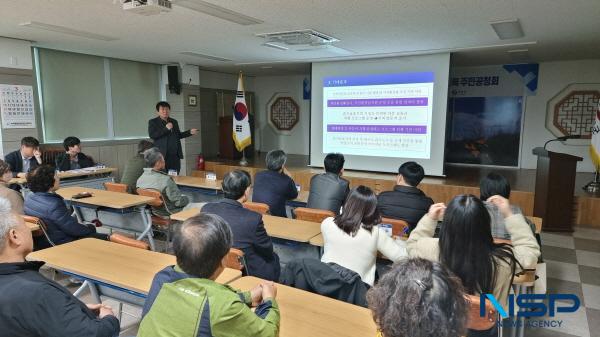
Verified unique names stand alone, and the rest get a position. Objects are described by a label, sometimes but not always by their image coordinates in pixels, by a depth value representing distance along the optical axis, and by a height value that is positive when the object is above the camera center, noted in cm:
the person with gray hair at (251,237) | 228 -69
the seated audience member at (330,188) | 345 -59
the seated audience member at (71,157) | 550 -55
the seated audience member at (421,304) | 90 -43
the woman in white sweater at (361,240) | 212 -64
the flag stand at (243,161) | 821 -87
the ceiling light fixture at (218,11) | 371 +111
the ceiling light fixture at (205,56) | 668 +115
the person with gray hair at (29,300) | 125 -59
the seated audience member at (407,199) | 292 -59
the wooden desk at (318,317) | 146 -78
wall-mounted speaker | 796 +85
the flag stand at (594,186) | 575 -93
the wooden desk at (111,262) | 191 -77
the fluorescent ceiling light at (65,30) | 459 +112
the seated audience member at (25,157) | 511 -51
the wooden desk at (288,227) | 262 -77
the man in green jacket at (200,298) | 114 -53
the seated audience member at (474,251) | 168 -57
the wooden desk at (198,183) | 473 -79
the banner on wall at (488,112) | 787 +22
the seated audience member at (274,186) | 360 -60
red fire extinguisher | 841 -94
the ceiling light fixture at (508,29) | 441 +114
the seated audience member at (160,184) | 404 -66
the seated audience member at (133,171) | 457 -60
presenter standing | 600 -20
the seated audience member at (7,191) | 308 -57
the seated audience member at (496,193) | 250 -49
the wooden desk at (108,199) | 348 -74
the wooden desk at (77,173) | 454 -72
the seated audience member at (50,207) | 282 -64
